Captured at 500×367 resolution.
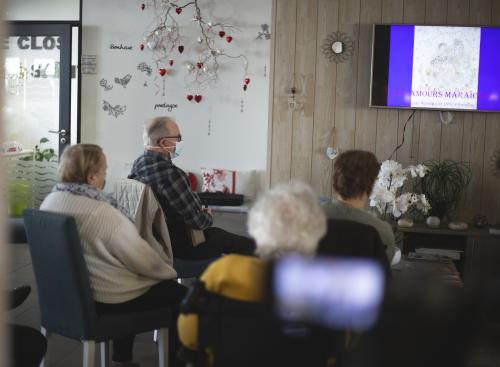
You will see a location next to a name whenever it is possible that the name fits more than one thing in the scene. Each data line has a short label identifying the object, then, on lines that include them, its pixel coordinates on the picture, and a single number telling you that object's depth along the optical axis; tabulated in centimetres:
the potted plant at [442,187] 476
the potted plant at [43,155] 648
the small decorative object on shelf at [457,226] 465
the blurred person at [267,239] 181
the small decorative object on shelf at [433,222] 465
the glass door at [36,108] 632
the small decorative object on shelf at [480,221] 478
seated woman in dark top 261
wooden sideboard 458
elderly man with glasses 345
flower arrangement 366
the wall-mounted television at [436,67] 475
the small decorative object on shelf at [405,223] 460
